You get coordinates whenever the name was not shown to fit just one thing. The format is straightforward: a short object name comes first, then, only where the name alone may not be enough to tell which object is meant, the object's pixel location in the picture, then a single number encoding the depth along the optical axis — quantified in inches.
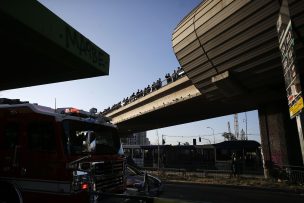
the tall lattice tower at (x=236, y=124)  3618.6
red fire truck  178.7
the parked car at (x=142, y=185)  262.5
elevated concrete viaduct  442.2
